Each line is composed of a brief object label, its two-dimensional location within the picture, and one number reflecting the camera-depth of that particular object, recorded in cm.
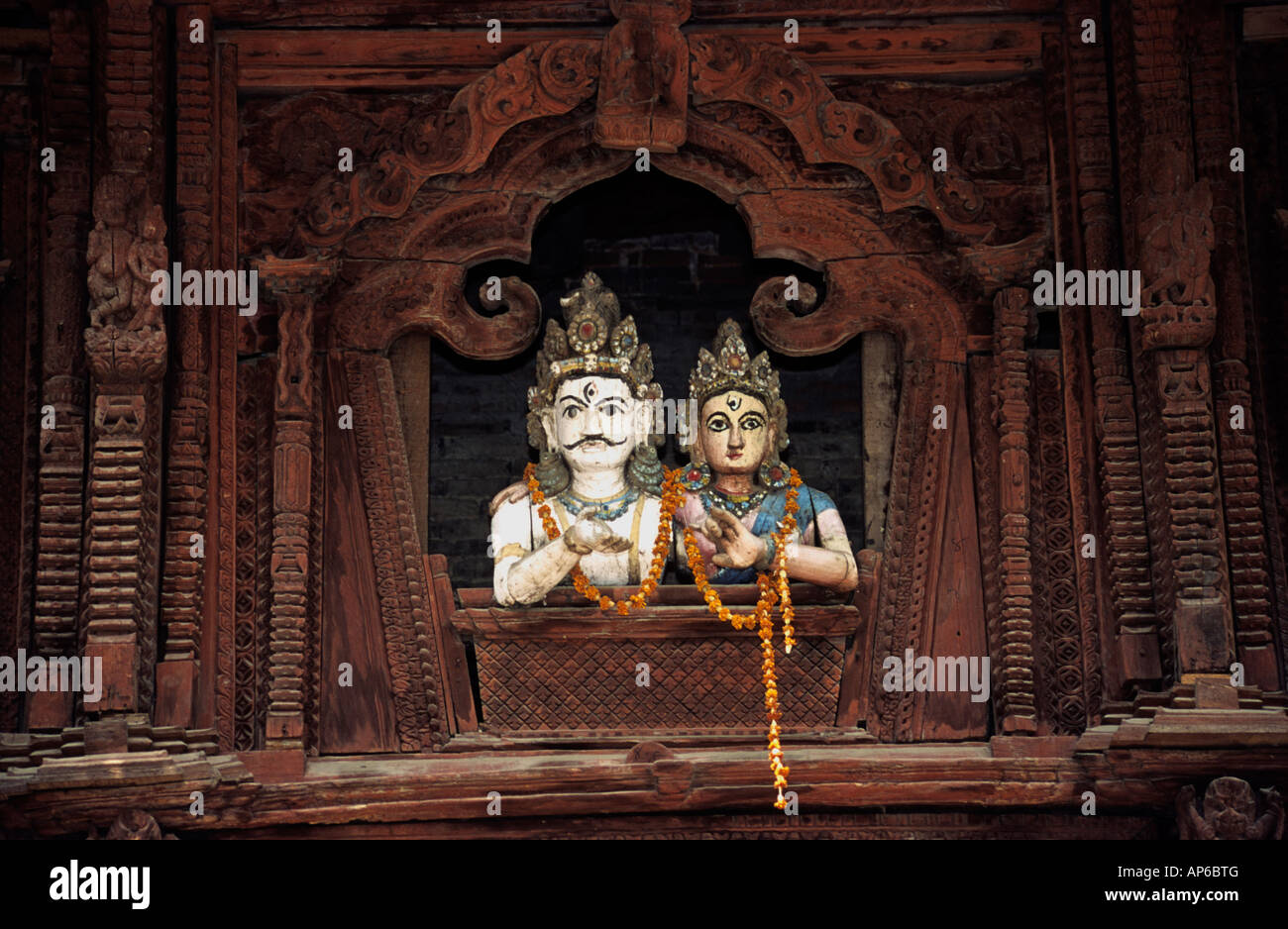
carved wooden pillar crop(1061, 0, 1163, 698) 721
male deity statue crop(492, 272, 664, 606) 750
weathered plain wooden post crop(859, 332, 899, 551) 798
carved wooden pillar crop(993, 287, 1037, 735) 730
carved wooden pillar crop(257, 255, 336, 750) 726
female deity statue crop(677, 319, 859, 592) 753
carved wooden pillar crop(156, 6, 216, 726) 716
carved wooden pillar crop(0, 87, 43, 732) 727
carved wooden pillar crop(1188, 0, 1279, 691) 706
